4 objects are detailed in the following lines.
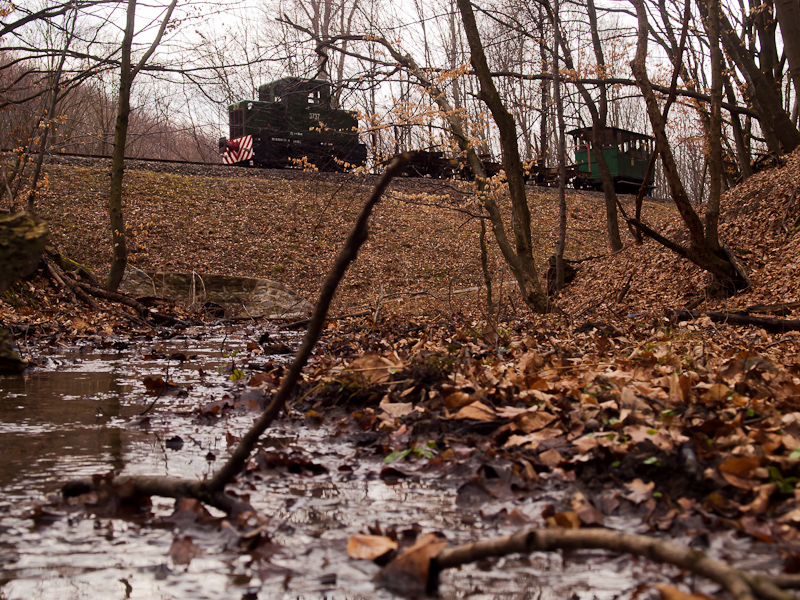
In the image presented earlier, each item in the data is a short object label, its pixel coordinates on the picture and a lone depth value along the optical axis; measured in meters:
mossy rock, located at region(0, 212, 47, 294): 3.92
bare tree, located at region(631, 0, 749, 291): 8.13
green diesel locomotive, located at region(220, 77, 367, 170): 22.83
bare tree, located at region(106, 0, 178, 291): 11.93
